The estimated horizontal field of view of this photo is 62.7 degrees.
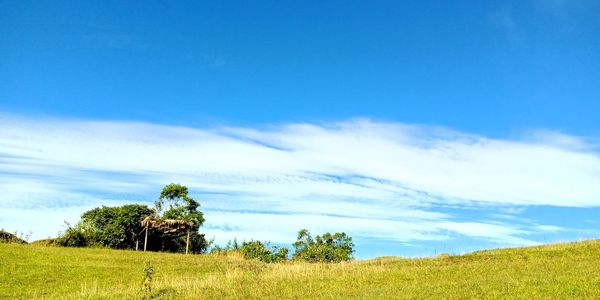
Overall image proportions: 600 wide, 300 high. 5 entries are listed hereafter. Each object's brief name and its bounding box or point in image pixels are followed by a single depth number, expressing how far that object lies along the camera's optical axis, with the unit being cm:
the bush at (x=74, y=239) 4469
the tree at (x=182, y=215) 5901
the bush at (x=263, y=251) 6225
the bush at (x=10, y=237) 4738
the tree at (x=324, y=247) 6712
